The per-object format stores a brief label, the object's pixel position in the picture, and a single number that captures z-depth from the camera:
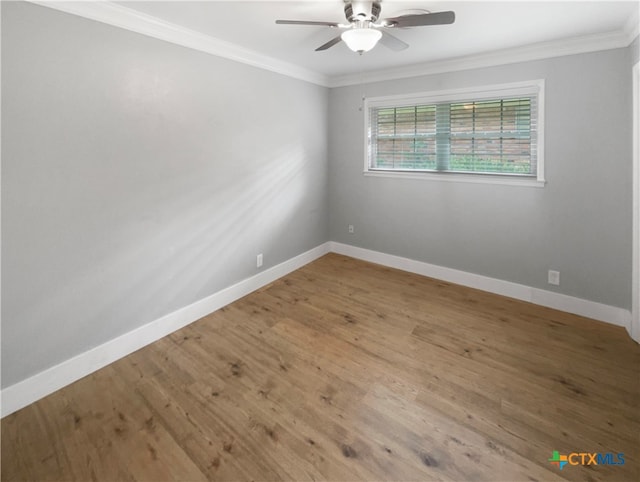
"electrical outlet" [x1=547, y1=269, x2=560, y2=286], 2.95
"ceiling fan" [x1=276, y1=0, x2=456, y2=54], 1.82
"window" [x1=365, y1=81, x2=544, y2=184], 3.01
